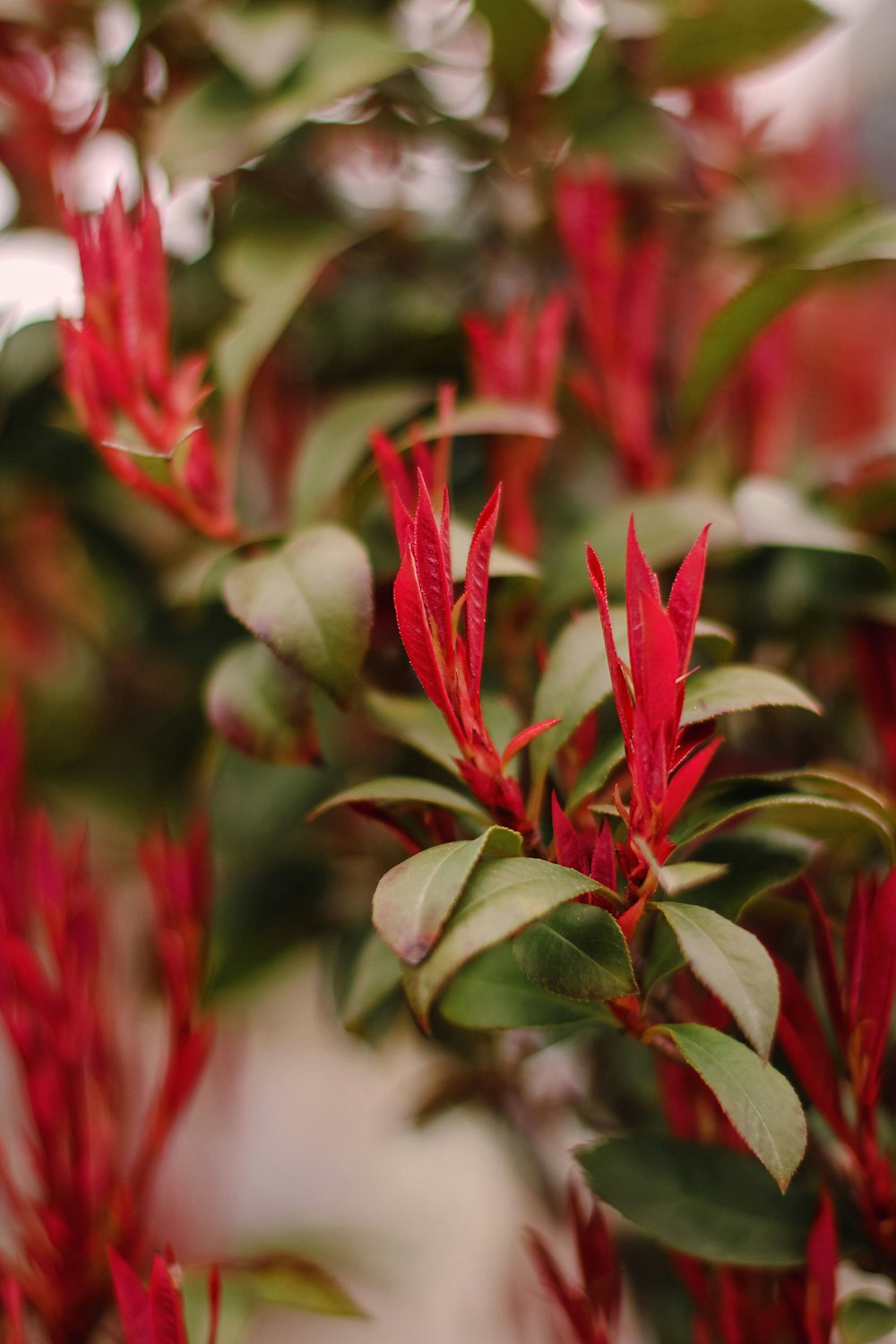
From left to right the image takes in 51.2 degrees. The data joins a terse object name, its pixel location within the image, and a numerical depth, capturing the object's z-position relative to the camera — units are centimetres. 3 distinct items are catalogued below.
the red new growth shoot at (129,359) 43
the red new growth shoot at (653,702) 29
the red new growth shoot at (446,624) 31
